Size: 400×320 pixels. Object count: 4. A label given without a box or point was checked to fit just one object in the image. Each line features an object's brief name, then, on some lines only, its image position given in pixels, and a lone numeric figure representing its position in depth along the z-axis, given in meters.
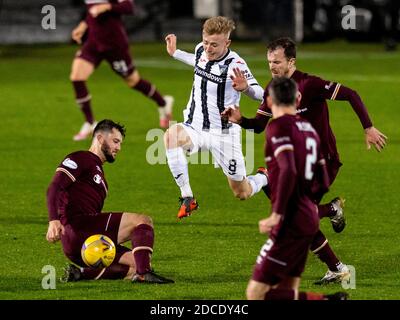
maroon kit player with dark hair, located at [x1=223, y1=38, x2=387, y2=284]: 10.12
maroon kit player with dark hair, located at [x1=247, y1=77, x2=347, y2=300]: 8.08
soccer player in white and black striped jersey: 12.45
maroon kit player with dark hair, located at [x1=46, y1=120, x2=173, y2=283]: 10.04
